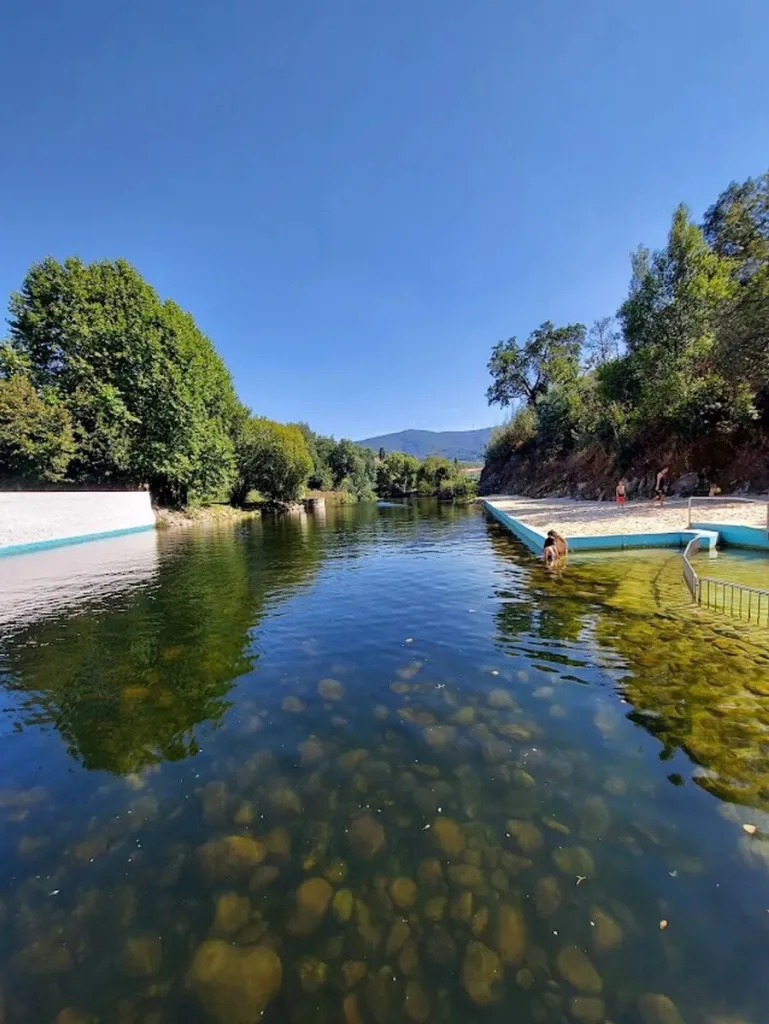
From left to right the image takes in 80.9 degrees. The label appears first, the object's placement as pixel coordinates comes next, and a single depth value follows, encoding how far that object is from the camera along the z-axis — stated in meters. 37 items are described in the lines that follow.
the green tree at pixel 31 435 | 26.91
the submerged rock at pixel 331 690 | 5.41
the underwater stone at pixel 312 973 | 2.29
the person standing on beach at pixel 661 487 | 21.89
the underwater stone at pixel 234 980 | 2.20
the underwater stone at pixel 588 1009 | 2.07
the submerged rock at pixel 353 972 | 2.29
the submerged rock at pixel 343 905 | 2.65
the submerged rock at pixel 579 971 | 2.21
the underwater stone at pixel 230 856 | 3.02
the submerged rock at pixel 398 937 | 2.46
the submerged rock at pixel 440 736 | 4.32
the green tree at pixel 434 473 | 76.19
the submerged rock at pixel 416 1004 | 2.12
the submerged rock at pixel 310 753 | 4.17
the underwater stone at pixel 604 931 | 2.42
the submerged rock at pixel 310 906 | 2.60
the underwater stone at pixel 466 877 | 2.83
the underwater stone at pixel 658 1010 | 2.06
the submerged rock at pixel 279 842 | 3.14
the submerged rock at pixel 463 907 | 2.62
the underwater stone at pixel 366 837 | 3.13
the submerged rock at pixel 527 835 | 3.10
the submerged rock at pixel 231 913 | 2.63
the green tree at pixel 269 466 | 47.53
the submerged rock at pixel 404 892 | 2.73
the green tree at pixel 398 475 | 87.75
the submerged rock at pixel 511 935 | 2.38
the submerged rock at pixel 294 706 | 5.16
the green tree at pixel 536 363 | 48.55
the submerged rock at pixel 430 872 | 2.87
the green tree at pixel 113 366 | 29.97
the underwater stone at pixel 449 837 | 3.11
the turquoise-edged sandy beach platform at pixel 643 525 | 13.39
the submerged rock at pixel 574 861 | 2.90
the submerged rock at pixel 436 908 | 2.62
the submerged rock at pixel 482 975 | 2.19
